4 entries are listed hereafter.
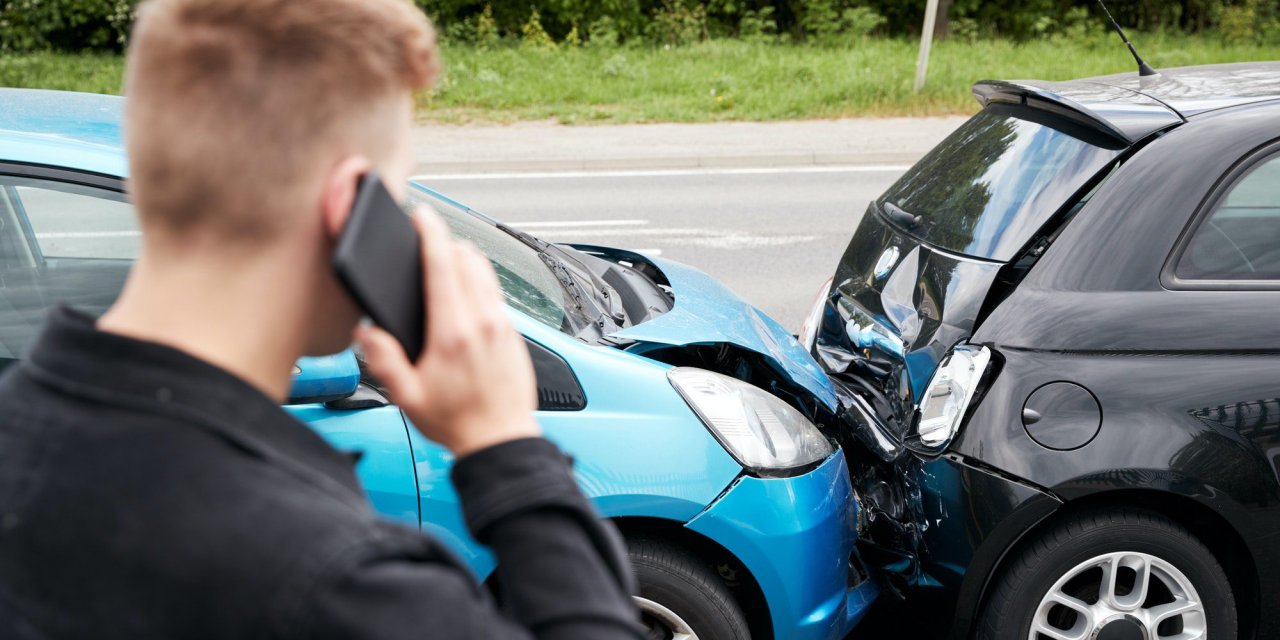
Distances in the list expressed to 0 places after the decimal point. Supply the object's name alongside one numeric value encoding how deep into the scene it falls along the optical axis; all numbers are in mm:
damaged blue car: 2643
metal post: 14477
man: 909
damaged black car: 2936
